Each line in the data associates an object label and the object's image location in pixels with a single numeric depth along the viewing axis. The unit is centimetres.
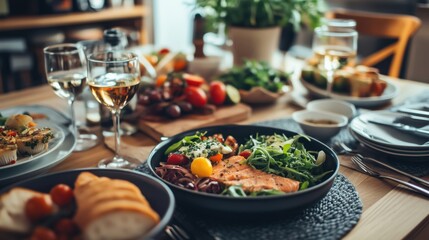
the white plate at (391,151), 113
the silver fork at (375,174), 102
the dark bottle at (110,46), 144
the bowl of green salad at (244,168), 83
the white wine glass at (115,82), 106
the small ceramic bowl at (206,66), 193
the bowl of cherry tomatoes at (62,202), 67
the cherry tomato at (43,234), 65
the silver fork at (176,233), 84
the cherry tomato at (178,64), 194
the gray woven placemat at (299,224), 83
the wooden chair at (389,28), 239
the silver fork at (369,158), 106
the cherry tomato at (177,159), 102
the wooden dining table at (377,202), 88
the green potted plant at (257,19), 195
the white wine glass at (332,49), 162
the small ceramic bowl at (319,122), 129
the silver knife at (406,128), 120
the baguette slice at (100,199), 66
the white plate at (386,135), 114
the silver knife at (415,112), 132
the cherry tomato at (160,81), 162
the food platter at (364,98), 164
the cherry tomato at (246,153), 108
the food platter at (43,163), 100
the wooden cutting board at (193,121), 136
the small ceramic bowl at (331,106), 151
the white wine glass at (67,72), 122
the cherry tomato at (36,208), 68
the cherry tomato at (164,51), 209
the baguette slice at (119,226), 65
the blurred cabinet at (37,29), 296
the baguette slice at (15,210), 67
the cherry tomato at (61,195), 73
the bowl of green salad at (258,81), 164
